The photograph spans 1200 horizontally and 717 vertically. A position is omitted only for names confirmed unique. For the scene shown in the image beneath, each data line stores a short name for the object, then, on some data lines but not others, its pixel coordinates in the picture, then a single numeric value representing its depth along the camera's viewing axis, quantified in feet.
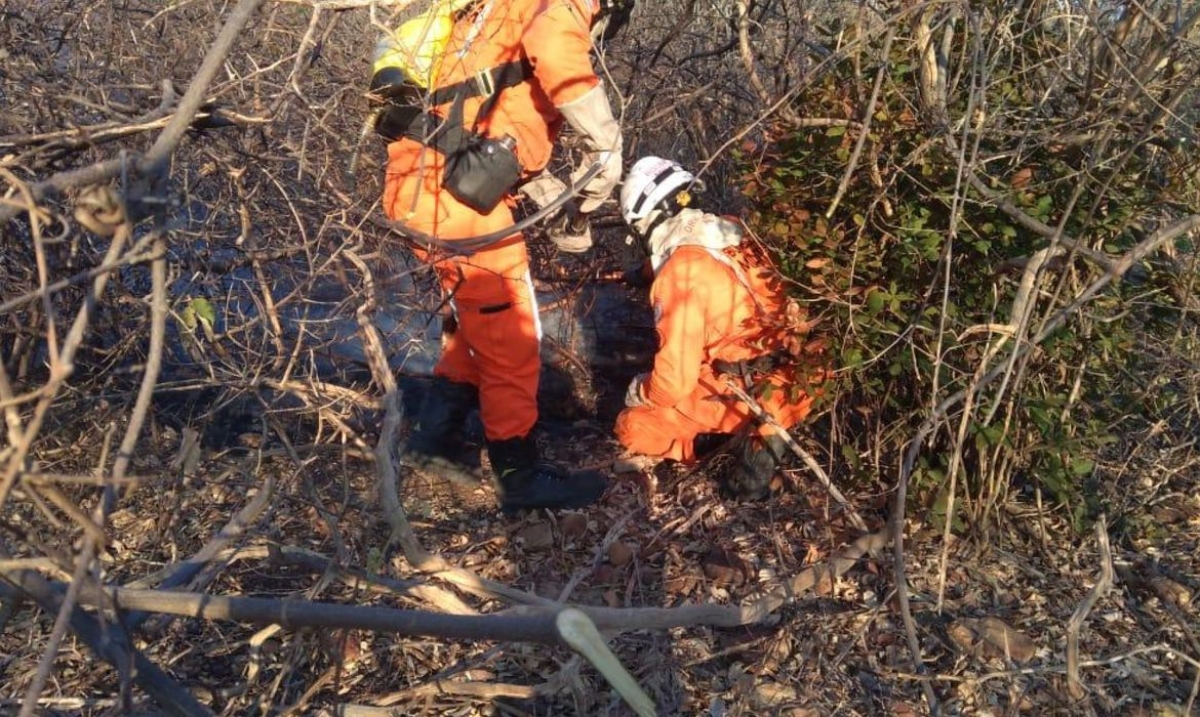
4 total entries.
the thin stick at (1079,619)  7.45
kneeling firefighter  11.94
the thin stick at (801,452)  11.00
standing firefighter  10.98
